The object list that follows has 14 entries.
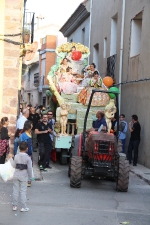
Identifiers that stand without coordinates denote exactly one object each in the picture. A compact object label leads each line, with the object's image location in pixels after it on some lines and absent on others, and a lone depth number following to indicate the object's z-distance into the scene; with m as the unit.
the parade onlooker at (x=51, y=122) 13.92
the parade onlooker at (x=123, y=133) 16.44
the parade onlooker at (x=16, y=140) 12.70
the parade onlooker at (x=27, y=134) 10.45
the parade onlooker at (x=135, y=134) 15.27
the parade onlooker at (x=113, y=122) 15.38
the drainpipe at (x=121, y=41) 18.98
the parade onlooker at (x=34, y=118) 17.32
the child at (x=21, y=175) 7.98
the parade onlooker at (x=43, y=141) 13.09
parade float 14.62
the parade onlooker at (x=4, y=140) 11.12
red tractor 10.52
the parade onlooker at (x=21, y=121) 13.16
